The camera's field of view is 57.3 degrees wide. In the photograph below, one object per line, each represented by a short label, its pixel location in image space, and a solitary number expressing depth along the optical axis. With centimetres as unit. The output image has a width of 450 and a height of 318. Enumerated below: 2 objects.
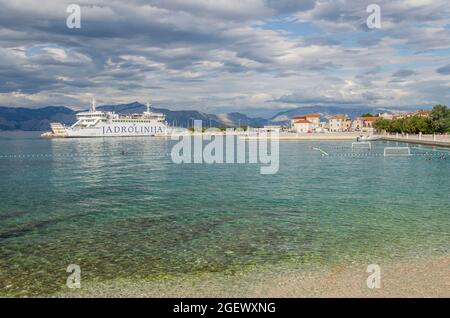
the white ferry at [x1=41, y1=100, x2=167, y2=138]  18398
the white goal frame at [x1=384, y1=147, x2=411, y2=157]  6398
